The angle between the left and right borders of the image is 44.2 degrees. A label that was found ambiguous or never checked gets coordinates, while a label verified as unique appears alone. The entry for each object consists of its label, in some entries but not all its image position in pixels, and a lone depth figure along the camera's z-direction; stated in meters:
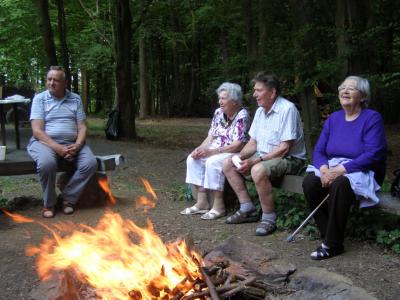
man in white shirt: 4.79
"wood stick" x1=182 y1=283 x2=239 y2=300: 2.73
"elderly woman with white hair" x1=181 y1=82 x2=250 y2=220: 5.32
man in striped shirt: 5.48
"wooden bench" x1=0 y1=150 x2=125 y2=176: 5.43
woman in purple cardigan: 3.99
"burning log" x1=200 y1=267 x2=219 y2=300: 2.69
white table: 7.04
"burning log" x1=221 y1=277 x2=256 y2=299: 2.76
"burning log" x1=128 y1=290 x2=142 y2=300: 2.83
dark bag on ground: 12.25
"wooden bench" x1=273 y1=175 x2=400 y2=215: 3.93
